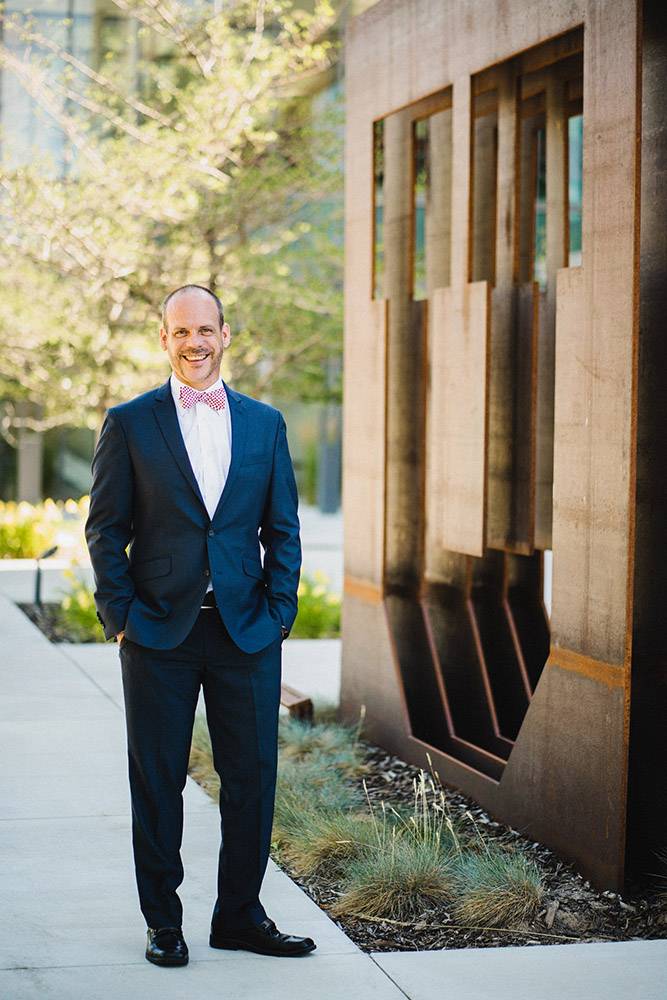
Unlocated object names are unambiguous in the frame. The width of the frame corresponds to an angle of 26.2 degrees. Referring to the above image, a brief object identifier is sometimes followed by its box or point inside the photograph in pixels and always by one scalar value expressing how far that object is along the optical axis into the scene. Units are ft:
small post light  42.67
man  15.01
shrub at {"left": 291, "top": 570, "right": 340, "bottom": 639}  41.14
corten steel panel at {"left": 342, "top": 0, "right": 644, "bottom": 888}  18.21
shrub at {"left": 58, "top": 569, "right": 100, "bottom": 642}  39.75
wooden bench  27.27
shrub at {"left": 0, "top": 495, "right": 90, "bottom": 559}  58.29
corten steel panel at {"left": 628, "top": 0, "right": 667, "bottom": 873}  18.31
